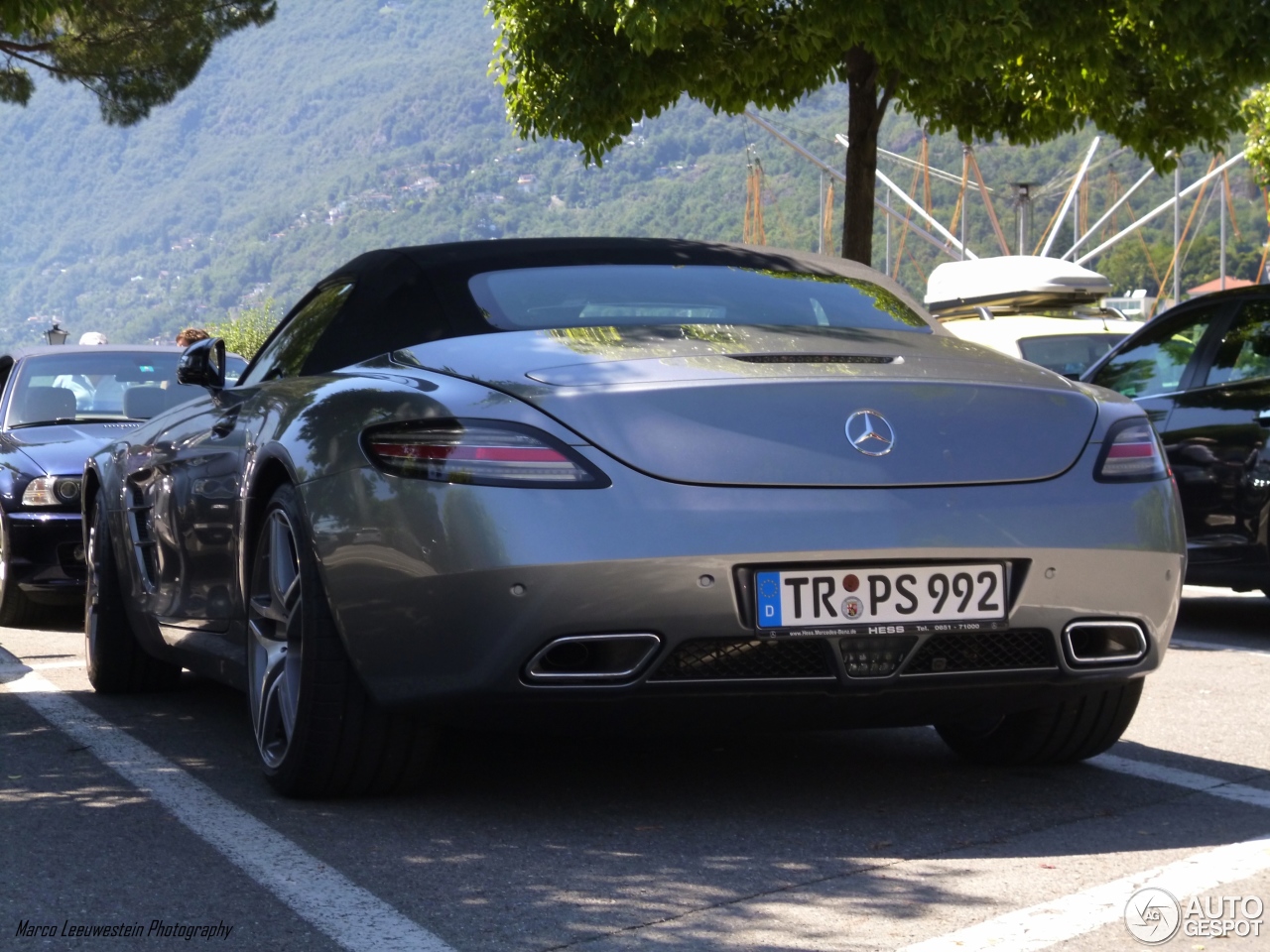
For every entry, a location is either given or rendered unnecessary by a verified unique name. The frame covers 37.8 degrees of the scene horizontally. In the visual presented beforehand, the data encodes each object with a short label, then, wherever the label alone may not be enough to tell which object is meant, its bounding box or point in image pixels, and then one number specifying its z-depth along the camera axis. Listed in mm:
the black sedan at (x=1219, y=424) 8047
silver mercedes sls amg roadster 3848
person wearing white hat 10094
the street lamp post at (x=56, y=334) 25219
